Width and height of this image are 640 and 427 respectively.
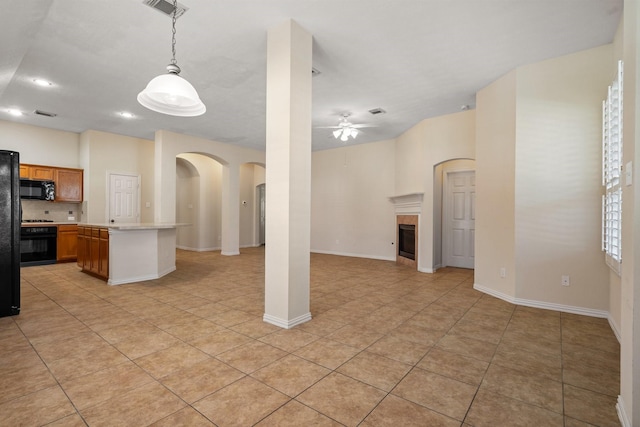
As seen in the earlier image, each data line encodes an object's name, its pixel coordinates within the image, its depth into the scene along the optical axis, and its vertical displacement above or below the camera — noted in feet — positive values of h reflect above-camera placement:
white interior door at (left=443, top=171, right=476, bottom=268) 23.26 -0.61
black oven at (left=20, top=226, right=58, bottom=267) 21.62 -2.54
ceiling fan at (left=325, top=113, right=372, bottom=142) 20.07 +5.38
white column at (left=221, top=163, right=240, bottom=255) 29.43 +0.19
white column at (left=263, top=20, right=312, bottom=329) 10.50 +1.28
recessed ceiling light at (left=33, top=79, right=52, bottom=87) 15.74 +6.75
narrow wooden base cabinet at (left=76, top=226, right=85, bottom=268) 19.47 -2.39
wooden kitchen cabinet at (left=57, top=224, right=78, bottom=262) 23.28 -2.48
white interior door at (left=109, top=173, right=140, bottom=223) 26.27 +1.08
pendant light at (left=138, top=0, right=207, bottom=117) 9.05 +3.65
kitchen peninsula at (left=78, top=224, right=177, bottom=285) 16.58 -2.37
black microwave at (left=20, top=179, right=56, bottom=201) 22.21 +1.58
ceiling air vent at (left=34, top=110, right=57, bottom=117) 20.55 +6.69
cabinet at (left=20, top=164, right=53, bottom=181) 22.44 +2.93
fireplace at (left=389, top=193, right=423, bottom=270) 22.38 -1.25
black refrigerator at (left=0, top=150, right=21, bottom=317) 10.97 -0.82
